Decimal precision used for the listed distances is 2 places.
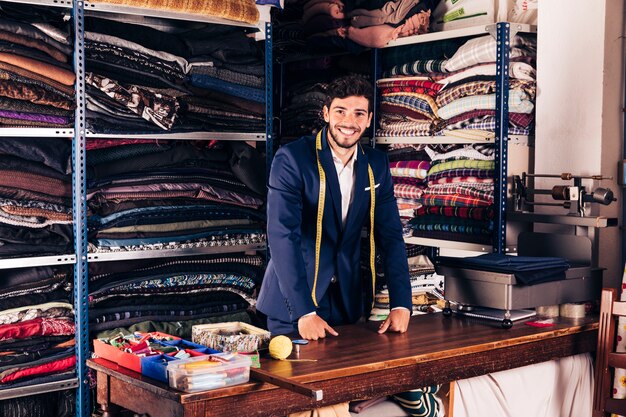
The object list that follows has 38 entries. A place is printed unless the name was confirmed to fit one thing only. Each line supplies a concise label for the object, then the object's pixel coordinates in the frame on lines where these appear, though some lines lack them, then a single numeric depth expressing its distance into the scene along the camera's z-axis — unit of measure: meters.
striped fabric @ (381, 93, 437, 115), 4.46
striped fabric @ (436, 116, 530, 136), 4.11
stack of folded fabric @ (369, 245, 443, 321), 4.40
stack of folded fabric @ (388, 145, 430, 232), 4.56
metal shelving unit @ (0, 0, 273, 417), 3.76
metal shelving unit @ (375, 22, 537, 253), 4.03
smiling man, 3.29
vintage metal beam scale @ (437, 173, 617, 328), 3.42
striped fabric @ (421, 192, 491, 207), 4.20
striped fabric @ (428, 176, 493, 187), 4.19
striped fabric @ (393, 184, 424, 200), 4.56
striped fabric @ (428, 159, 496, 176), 4.17
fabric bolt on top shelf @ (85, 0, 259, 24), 3.87
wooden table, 2.46
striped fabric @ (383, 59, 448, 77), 4.41
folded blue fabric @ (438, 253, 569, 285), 3.38
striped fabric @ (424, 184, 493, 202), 4.16
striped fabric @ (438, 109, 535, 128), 4.14
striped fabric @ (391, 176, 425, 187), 4.60
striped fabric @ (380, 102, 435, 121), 4.51
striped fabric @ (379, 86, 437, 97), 4.48
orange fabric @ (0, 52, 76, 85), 3.67
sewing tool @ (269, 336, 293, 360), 2.70
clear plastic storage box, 2.38
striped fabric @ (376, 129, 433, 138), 4.46
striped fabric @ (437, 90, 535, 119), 4.10
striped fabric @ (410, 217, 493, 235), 4.19
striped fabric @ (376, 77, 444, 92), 4.47
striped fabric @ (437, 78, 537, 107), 4.10
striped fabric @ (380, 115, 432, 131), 4.48
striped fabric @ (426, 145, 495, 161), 4.17
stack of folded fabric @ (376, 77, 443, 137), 4.47
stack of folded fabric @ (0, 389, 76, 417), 3.87
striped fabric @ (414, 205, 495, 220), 4.16
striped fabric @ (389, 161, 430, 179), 4.54
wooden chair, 3.13
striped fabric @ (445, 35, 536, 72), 4.08
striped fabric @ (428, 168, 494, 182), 4.17
